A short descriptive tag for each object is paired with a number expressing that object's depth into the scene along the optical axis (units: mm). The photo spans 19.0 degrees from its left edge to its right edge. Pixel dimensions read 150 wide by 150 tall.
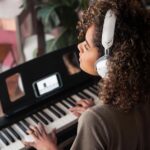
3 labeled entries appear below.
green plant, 2360
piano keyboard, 1704
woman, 1274
